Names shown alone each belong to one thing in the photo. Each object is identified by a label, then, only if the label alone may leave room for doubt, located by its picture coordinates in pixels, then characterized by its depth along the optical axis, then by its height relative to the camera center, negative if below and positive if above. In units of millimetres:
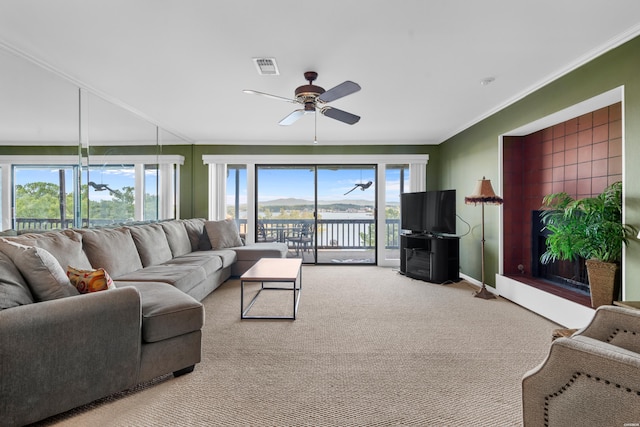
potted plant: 2301 -229
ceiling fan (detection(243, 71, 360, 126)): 2389 +936
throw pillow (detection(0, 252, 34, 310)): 1536 -440
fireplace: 3158 -685
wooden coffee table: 2887 -688
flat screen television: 4438 -70
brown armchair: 949 -597
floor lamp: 3611 +129
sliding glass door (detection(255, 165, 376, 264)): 5844 +105
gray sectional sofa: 1395 -685
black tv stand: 4438 -779
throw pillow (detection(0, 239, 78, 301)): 1685 -386
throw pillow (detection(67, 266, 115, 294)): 1826 -464
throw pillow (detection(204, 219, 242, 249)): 4715 -451
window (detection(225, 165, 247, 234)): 5855 +210
